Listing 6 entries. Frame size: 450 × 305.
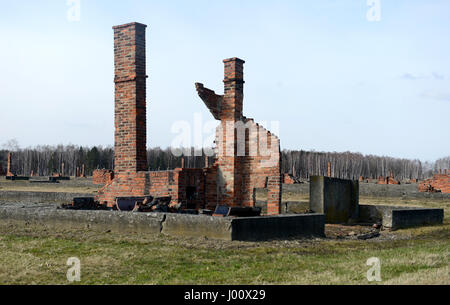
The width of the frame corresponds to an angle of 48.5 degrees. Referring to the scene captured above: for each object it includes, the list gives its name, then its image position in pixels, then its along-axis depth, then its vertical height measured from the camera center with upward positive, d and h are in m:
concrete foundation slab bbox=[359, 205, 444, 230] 12.77 -1.36
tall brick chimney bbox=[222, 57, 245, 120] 13.22 +2.04
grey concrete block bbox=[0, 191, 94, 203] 22.53 -1.42
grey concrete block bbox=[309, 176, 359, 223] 13.56 -0.90
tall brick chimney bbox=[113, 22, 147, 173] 12.97 +1.79
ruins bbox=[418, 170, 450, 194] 27.45 -1.03
